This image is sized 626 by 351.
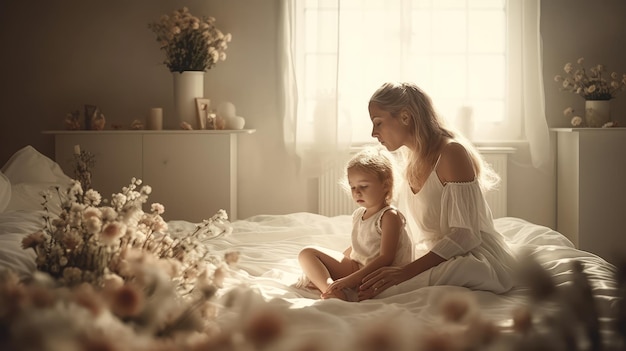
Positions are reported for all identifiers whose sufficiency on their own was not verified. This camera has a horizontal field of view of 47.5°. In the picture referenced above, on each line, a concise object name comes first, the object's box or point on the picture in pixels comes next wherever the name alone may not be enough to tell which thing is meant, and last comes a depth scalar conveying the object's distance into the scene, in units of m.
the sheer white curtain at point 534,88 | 4.39
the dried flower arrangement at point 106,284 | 0.60
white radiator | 4.48
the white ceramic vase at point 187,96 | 4.27
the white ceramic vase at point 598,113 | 4.26
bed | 0.58
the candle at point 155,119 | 4.30
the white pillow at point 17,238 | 1.77
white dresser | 4.20
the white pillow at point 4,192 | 2.73
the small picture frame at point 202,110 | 4.26
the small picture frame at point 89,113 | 4.29
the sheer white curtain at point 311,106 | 4.40
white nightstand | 4.05
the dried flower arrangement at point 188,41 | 4.23
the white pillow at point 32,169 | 3.31
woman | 2.18
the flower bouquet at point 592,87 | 4.27
